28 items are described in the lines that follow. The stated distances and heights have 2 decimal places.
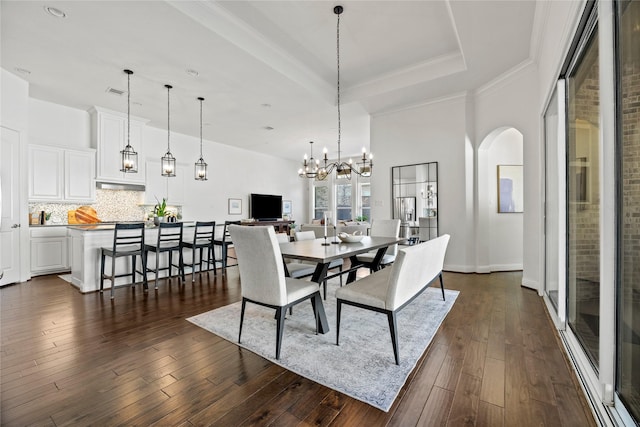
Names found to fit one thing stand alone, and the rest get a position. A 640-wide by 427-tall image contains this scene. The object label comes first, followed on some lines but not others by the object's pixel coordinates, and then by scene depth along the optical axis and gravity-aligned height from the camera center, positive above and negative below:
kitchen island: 3.97 -0.64
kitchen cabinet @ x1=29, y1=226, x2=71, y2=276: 4.93 -0.65
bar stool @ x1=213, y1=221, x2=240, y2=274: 5.10 -0.59
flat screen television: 9.66 +0.21
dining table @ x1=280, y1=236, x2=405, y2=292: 2.42 -0.34
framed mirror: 5.29 +0.26
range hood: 6.00 +0.58
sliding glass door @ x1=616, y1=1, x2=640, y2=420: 1.29 +0.03
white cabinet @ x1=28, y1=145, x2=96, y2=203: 5.15 +0.72
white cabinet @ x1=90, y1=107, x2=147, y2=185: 5.82 +1.52
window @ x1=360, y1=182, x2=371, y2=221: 10.97 +0.50
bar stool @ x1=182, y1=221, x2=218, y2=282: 4.62 -0.51
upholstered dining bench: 2.04 -0.58
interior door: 4.15 +0.10
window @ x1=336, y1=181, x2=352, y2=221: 11.31 +0.48
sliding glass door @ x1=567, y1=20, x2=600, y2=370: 1.86 +0.11
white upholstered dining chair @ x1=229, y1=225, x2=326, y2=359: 2.14 -0.48
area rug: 1.84 -1.06
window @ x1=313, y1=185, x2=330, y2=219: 11.75 +0.54
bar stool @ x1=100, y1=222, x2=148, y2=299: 3.82 -0.49
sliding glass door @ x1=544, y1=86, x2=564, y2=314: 2.67 +0.15
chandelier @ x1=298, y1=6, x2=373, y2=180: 3.22 +0.72
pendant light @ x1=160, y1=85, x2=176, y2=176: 5.10 +0.83
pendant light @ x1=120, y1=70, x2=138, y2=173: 4.32 +0.91
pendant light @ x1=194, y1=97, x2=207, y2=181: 5.57 +0.81
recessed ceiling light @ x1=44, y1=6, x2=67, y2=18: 2.88 +2.02
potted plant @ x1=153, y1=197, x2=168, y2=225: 4.69 -0.04
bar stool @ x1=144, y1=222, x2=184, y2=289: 4.27 -0.48
